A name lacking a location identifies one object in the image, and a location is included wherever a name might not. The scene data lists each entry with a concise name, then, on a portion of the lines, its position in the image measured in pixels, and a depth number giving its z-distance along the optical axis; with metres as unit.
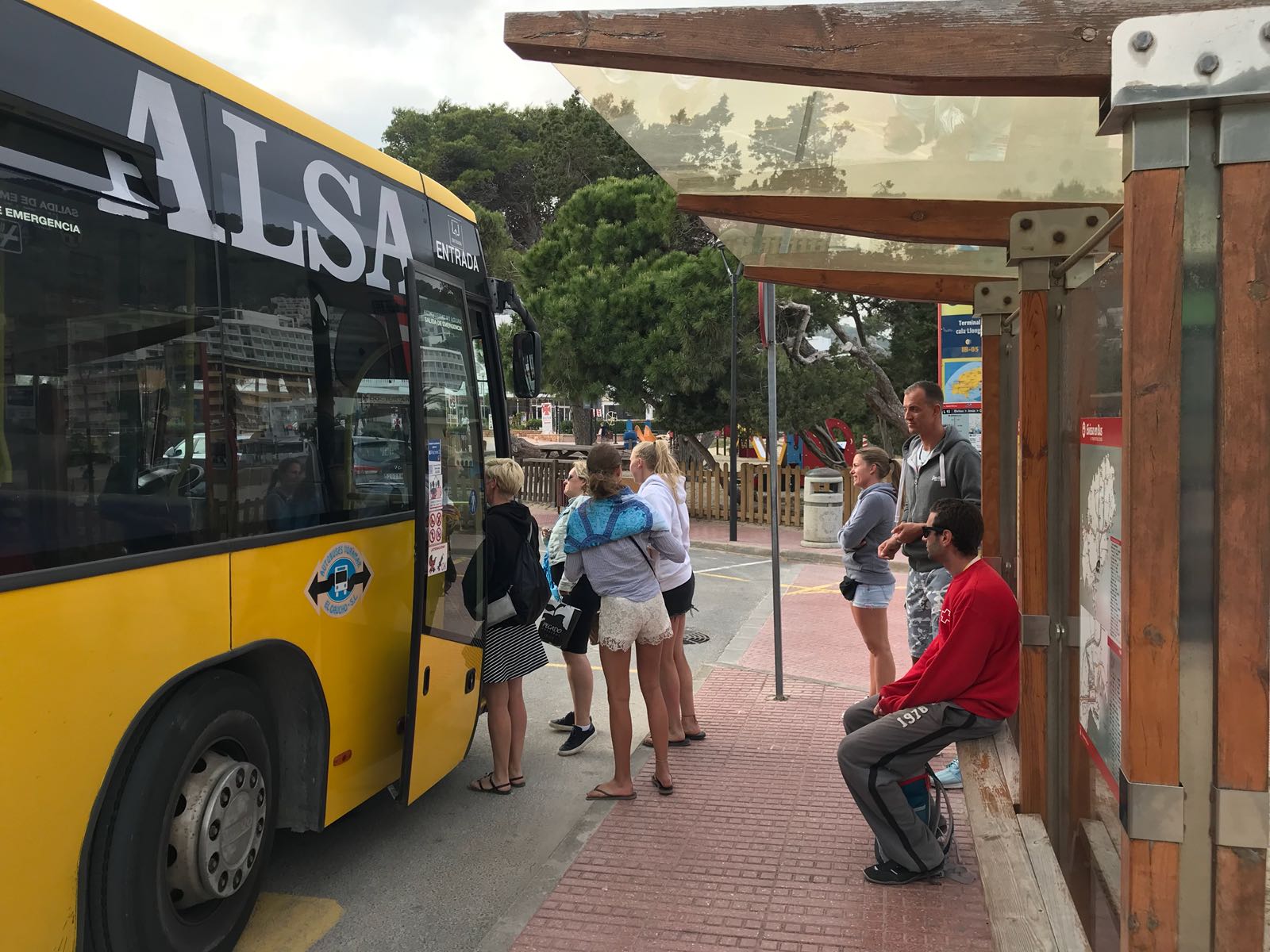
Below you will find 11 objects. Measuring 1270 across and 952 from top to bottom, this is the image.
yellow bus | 2.79
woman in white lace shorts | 5.06
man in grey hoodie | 5.29
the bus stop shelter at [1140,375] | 1.92
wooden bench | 2.94
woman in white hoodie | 5.82
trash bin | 16.64
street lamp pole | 17.53
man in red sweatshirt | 3.98
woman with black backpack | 5.25
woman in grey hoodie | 5.88
